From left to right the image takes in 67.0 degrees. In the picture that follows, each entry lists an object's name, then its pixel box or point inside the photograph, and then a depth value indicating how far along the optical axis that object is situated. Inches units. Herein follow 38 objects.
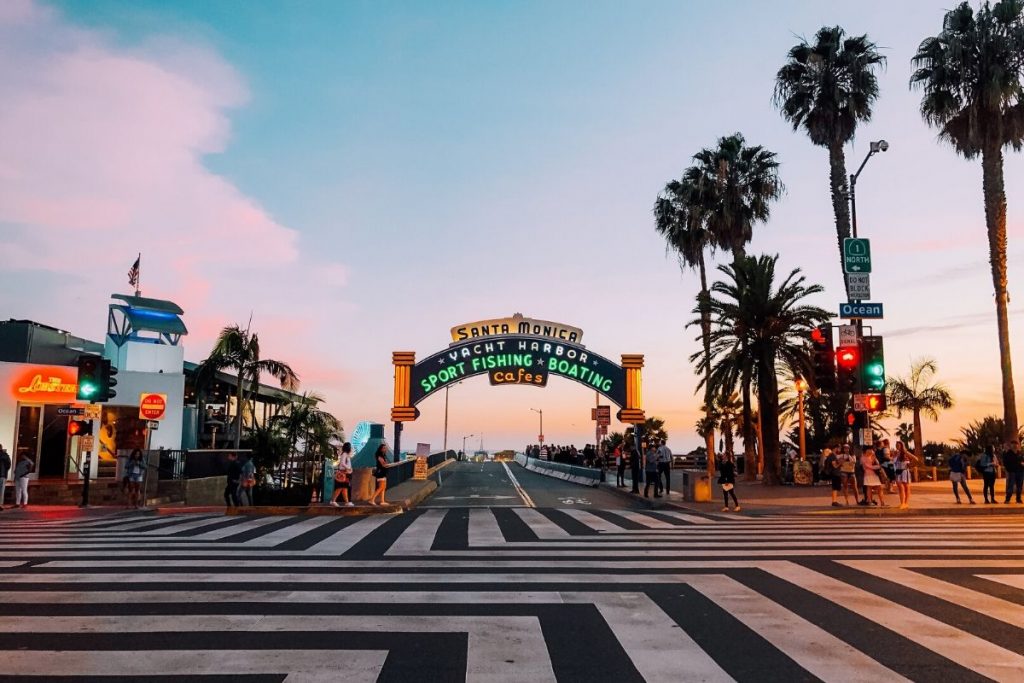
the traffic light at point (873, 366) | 748.6
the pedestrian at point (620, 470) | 1253.1
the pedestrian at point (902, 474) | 768.9
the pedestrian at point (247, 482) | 798.5
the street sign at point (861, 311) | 770.2
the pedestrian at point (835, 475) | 801.6
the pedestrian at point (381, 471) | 767.7
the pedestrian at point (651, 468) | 959.6
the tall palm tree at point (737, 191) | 1567.4
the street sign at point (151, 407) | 900.3
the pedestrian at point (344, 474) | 746.8
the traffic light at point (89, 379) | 813.2
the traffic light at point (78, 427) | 853.8
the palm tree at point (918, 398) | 2071.9
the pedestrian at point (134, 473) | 839.1
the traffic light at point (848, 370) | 743.7
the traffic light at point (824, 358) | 738.8
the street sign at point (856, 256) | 791.1
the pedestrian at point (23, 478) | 837.8
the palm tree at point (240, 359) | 1574.8
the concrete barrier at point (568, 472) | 1456.7
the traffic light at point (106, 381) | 826.8
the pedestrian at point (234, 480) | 794.8
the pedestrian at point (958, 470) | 825.5
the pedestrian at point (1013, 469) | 812.6
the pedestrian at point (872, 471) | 762.2
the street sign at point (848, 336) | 751.1
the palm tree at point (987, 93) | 1170.0
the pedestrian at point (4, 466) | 815.7
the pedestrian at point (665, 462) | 999.4
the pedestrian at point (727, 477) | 783.1
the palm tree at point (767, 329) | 1213.7
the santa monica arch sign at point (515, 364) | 1316.4
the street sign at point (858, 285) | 789.2
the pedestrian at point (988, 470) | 804.6
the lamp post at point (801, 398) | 1447.8
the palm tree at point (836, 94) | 1226.0
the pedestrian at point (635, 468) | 1082.7
